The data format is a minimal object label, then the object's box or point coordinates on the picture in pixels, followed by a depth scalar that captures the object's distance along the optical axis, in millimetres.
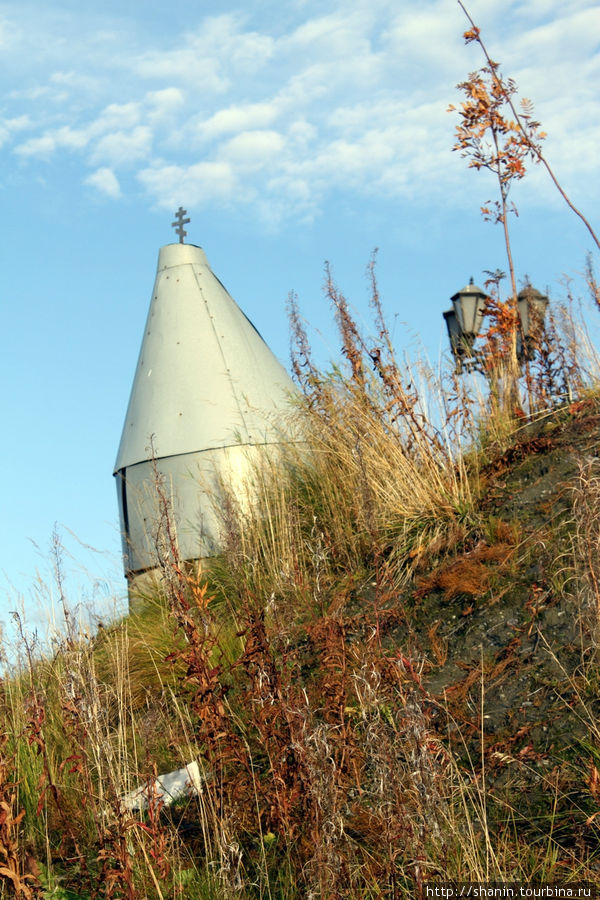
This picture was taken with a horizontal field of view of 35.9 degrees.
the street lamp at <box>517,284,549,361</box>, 6984
